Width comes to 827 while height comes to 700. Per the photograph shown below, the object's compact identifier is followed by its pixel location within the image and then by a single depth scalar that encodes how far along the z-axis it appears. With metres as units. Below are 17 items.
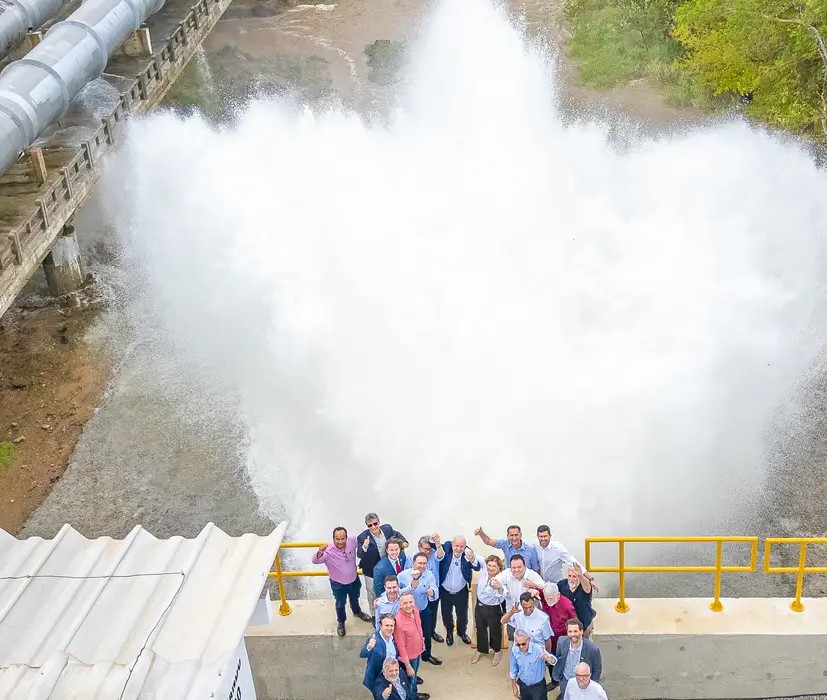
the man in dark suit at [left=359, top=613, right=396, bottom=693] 9.44
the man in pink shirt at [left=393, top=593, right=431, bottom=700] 9.73
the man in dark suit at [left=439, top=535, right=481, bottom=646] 10.41
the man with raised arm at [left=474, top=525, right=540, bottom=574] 10.37
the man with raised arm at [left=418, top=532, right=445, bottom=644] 10.26
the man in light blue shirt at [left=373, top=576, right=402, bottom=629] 9.64
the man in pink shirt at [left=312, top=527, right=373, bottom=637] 10.74
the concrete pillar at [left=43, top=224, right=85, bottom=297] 22.16
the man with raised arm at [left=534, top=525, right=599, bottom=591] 10.37
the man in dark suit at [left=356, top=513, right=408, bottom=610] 10.76
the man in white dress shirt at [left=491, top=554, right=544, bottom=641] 9.95
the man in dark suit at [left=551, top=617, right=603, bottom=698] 9.42
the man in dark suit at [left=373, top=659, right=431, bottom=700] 9.34
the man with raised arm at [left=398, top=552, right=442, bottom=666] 10.05
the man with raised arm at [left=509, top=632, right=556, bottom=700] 9.59
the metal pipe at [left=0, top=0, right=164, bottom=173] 20.34
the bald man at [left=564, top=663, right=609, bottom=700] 8.89
